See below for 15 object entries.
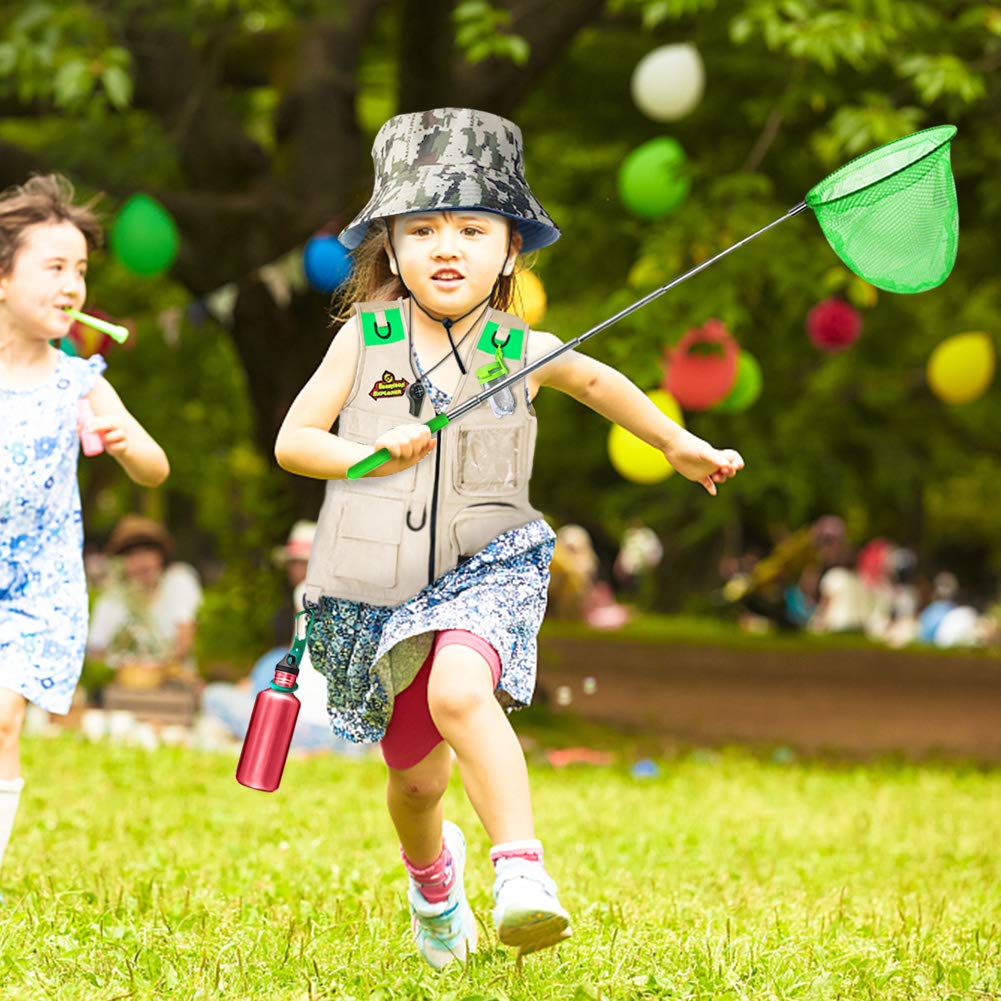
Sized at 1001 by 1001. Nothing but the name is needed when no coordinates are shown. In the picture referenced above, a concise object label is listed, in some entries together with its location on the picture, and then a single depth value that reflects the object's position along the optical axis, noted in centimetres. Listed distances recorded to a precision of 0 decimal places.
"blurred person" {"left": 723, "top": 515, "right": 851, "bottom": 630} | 3598
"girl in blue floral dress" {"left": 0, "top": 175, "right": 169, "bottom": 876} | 778
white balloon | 1720
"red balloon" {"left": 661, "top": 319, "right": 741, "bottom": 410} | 1704
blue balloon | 1743
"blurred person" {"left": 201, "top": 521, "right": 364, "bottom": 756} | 1642
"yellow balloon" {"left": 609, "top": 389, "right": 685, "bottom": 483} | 1785
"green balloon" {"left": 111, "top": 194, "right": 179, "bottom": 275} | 1686
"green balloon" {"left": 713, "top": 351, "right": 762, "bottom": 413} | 1838
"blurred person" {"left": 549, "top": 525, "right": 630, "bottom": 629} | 3517
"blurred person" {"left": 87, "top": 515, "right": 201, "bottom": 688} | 1987
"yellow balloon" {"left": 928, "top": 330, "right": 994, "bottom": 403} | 2177
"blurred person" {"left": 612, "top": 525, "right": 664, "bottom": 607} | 5724
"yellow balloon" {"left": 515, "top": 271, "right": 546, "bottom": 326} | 1351
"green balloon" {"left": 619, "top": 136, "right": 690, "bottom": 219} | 1651
